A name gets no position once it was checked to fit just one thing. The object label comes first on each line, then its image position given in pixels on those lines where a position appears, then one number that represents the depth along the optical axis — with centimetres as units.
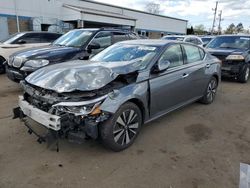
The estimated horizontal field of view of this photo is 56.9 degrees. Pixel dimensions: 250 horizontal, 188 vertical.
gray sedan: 295
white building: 2118
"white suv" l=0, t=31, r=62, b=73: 852
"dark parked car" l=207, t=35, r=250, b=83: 810
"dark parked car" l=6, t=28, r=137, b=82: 580
